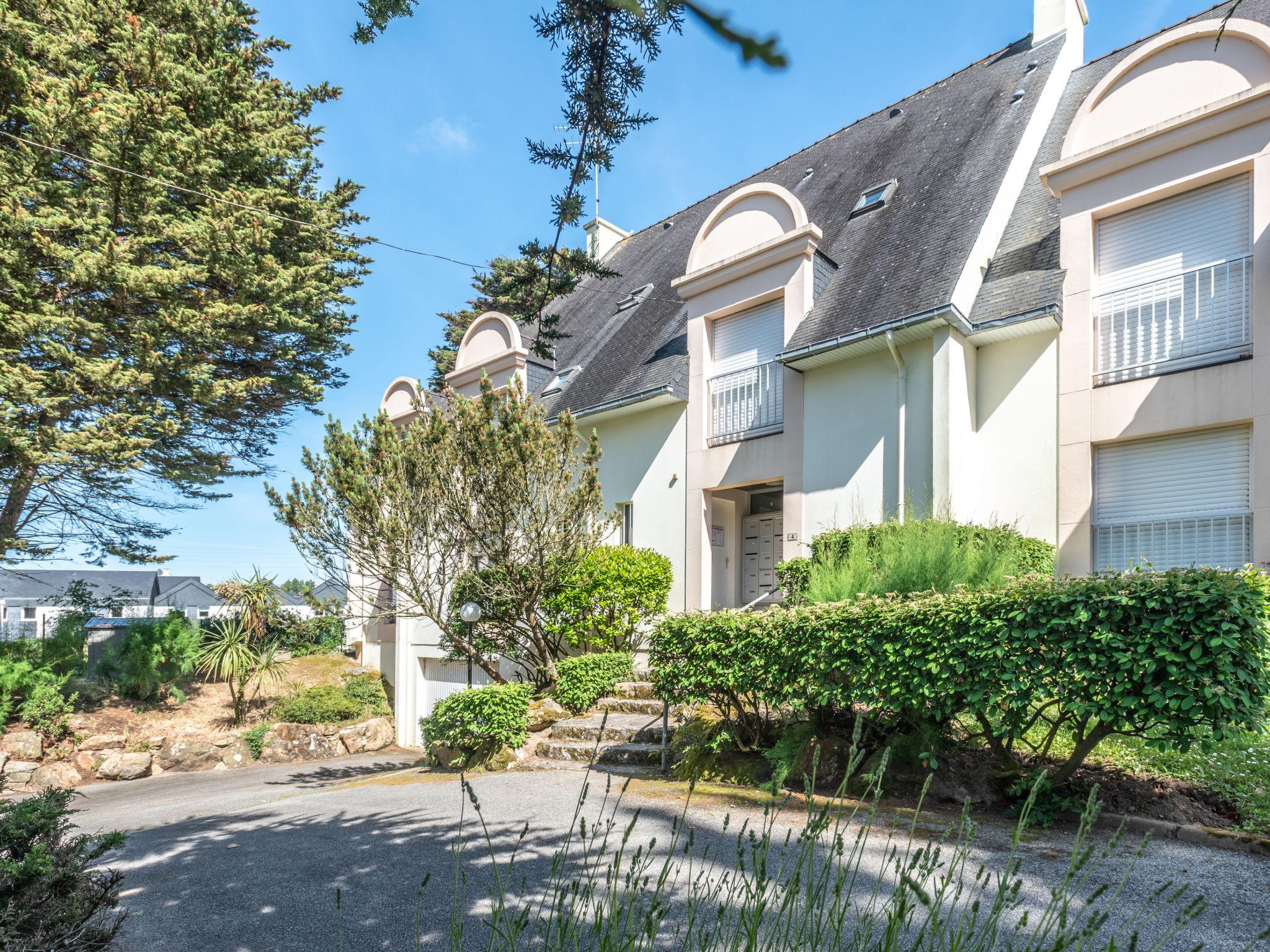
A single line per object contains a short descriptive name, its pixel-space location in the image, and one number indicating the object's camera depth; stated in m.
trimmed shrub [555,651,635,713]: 9.59
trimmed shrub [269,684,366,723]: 14.80
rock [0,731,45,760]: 12.04
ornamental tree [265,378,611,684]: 9.94
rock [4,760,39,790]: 11.57
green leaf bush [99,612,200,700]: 14.54
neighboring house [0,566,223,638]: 34.97
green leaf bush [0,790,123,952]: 2.87
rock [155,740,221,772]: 13.37
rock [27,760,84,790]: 11.84
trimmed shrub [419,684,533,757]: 8.45
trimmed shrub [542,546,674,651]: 10.72
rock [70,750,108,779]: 12.51
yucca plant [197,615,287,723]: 14.96
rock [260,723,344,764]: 14.05
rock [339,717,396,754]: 14.64
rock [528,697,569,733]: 9.00
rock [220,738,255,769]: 13.74
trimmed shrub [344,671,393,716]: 16.11
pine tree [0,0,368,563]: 11.50
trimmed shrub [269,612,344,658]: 18.03
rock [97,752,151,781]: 12.59
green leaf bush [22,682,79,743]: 12.58
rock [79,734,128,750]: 12.83
